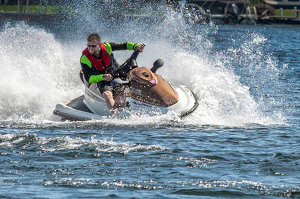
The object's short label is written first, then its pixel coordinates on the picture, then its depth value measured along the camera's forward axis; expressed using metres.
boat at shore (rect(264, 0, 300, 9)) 180.25
